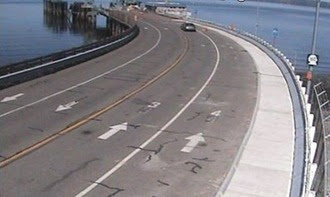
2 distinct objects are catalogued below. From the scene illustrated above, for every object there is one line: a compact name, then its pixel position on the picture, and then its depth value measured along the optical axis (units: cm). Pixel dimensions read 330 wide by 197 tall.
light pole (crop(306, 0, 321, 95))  2398
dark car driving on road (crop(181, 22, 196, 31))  7291
